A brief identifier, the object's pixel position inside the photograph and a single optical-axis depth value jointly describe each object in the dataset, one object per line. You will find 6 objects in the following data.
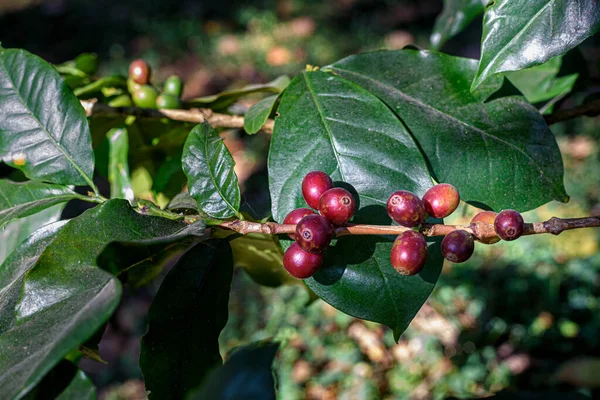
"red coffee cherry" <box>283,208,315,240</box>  0.35
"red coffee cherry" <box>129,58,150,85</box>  0.49
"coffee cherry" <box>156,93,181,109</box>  0.47
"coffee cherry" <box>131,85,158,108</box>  0.48
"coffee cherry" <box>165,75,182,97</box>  0.49
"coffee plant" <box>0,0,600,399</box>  0.33
